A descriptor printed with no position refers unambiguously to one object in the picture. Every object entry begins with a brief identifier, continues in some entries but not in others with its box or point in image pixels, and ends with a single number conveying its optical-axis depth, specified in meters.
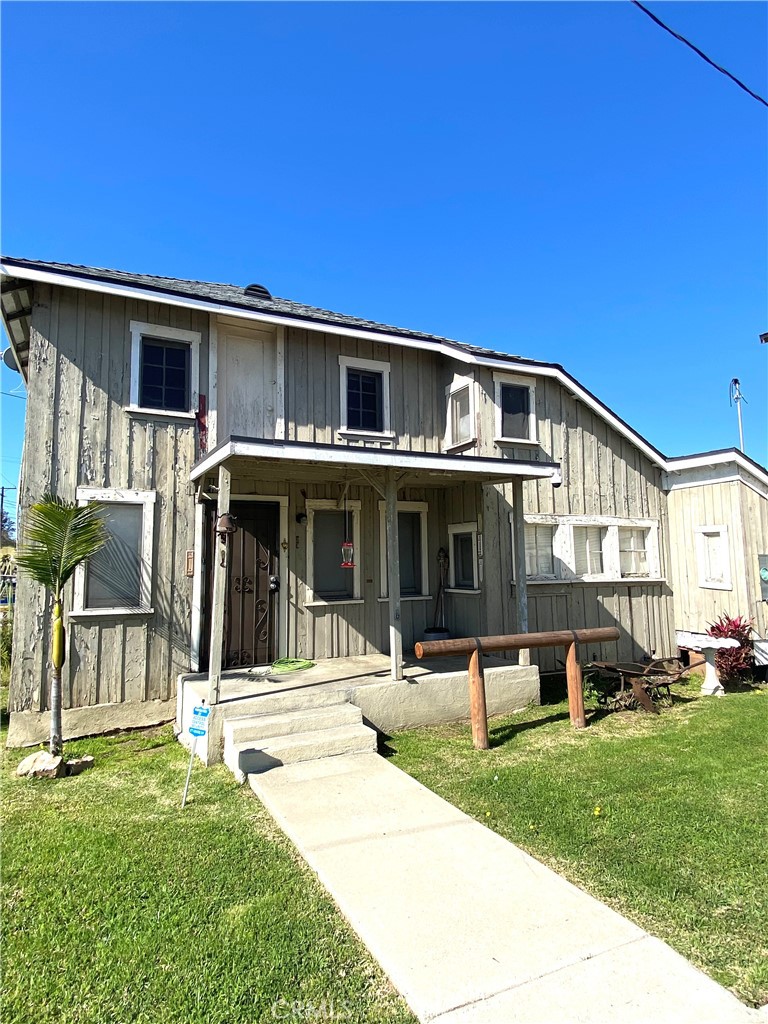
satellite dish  8.60
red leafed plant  8.76
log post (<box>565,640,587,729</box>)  6.84
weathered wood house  6.91
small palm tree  5.89
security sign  4.68
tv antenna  12.56
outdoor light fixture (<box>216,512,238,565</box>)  6.06
